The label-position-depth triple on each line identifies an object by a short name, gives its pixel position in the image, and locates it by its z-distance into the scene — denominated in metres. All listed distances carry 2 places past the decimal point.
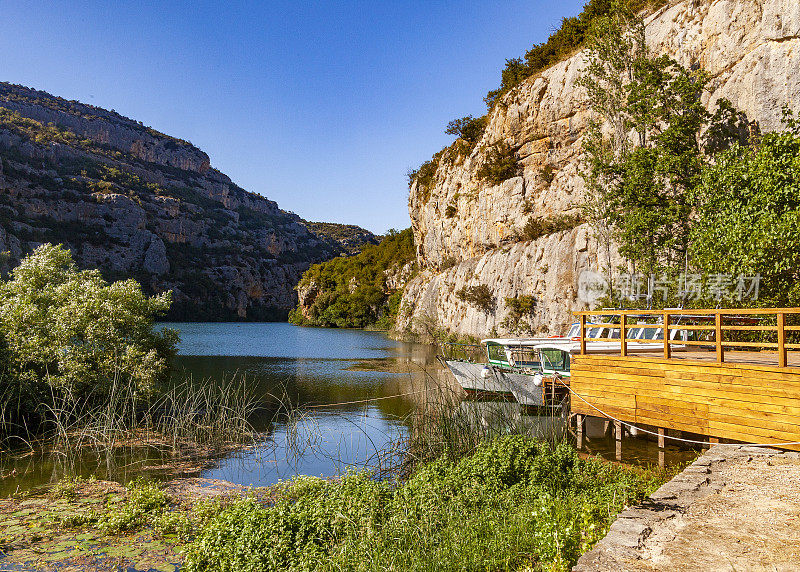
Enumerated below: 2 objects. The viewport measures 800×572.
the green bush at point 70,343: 13.43
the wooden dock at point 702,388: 7.66
